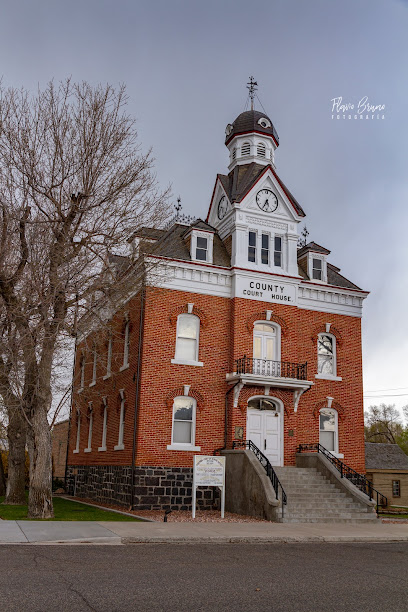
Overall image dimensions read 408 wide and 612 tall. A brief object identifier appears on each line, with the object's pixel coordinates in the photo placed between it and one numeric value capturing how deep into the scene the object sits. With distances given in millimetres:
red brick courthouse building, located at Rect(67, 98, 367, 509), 22250
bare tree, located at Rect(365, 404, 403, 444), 79956
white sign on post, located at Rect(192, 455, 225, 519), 18609
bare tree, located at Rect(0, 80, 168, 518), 16984
